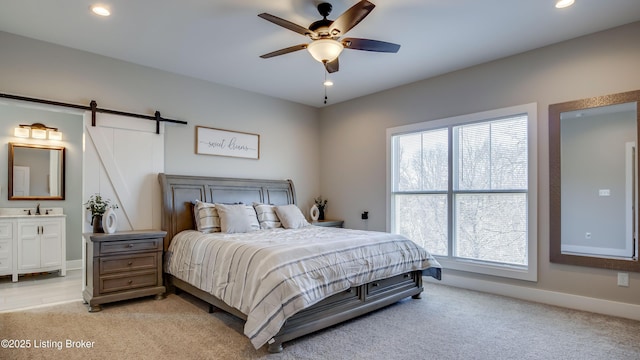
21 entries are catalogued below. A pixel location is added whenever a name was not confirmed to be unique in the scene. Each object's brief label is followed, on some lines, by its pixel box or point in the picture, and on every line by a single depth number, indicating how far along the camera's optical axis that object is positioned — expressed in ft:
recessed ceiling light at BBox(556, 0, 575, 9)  9.63
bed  8.67
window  13.28
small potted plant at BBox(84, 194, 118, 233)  12.80
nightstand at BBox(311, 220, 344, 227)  18.25
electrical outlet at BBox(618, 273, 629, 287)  11.00
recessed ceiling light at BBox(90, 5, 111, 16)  10.00
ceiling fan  8.77
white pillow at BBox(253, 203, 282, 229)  15.37
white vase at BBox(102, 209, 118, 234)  12.49
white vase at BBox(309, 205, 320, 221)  19.27
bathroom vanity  15.84
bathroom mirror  17.01
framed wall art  16.19
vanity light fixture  17.08
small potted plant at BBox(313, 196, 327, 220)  20.10
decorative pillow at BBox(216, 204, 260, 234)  13.78
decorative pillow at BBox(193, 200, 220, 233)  13.91
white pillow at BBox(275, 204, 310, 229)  15.71
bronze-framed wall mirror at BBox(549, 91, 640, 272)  11.13
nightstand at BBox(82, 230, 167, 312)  11.73
